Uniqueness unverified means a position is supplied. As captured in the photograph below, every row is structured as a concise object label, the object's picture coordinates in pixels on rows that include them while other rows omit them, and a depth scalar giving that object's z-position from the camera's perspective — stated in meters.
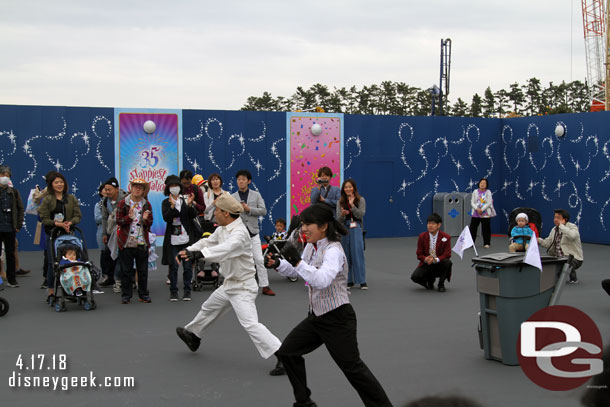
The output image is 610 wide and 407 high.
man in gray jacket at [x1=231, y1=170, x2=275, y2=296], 9.08
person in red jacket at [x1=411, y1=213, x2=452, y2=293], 9.62
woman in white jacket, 15.13
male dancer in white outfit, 5.69
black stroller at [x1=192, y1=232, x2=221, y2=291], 9.77
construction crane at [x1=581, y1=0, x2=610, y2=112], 50.47
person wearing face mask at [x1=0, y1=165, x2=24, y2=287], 9.80
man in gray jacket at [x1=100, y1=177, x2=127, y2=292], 9.74
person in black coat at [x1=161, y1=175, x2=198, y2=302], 8.79
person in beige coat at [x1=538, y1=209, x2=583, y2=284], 10.01
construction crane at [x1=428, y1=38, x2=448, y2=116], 23.77
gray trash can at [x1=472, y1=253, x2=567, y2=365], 5.80
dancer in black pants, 4.23
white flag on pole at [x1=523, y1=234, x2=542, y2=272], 5.57
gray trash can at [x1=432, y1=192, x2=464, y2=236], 16.81
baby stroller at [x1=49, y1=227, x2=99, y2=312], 8.30
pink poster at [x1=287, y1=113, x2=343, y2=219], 15.74
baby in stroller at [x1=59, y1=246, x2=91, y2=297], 8.30
